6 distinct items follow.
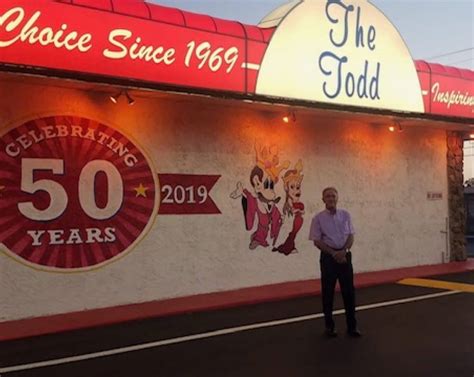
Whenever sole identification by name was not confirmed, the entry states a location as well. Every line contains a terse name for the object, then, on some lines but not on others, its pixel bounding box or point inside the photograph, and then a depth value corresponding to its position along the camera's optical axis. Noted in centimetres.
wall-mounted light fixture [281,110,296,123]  1151
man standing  740
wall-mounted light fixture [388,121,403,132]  1349
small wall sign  1452
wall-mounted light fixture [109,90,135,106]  934
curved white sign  1066
